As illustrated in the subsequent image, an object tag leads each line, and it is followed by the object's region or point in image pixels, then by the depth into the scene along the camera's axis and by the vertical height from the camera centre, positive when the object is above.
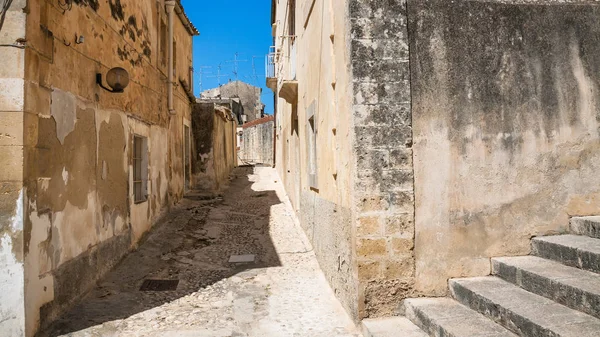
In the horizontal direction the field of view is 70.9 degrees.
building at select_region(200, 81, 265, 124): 41.12 +8.36
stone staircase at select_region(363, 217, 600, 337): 3.00 -1.01
